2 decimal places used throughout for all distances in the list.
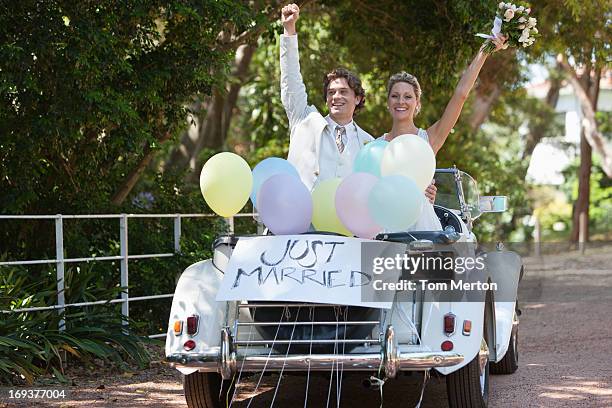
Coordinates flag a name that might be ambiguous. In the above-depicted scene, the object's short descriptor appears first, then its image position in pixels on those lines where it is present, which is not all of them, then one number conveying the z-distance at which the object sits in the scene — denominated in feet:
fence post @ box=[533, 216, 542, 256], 163.57
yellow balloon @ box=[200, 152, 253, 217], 39.34
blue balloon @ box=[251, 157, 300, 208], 40.16
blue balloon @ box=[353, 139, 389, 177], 38.37
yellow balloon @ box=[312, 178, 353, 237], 38.86
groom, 42.60
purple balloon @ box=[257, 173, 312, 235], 37.96
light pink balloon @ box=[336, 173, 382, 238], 36.88
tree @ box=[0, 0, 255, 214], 55.11
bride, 45.78
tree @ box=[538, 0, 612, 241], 86.94
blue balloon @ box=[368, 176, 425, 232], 36.19
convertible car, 35.24
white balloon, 37.50
